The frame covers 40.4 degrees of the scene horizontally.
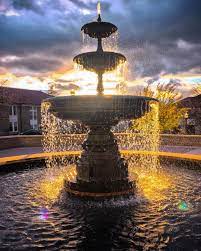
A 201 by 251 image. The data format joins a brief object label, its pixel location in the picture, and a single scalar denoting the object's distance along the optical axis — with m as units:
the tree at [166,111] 26.69
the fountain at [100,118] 6.60
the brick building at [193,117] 36.96
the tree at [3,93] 41.91
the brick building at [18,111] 42.75
